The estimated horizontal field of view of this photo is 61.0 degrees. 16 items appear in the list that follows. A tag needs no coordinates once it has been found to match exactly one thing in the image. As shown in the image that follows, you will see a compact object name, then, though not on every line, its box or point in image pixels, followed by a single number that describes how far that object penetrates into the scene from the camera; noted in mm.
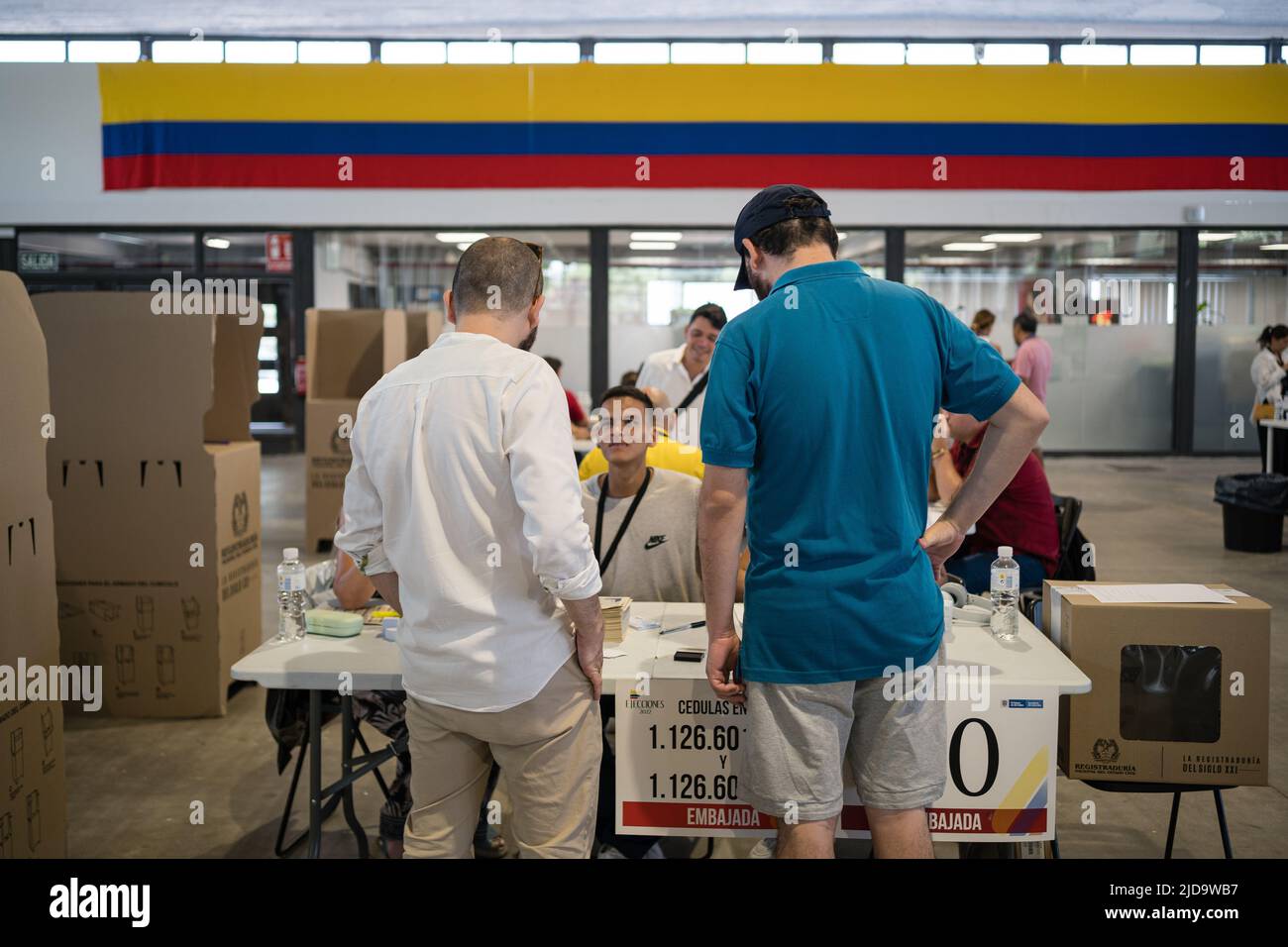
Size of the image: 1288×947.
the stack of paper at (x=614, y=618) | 2590
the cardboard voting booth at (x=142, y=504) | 3961
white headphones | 2807
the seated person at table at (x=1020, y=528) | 3611
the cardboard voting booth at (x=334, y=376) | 6961
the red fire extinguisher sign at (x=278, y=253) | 11867
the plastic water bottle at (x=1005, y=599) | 2674
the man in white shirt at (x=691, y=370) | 5254
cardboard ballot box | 2404
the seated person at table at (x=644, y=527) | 3201
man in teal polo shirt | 1820
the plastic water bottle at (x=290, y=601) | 2727
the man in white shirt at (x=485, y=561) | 1866
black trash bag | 7164
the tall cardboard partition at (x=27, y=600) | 2486
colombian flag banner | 5828
